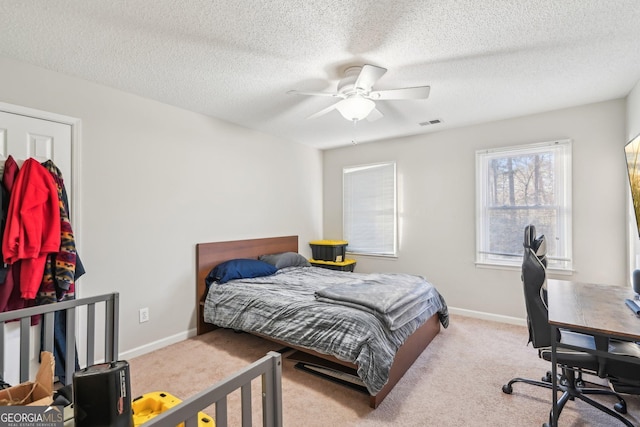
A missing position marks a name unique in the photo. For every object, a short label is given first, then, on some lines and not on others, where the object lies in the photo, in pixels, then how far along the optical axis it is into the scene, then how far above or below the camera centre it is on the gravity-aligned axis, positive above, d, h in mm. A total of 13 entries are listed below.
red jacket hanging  2076 -72
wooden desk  1540 -581
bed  2066 -989
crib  789 -532
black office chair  1775 -784
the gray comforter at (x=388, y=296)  2299 -678
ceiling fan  2238 +945
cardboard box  876 -513
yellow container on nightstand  4668 -544
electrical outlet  2911 -949
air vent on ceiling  3678 +1136
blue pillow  3363 -633
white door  2170 +525
